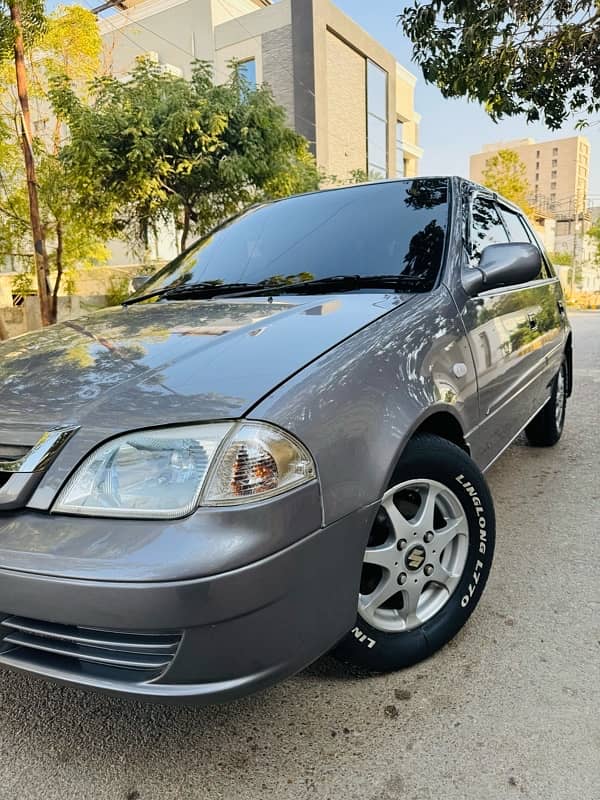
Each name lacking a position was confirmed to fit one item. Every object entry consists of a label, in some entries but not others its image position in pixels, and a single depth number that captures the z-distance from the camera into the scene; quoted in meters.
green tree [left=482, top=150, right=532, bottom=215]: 27.77
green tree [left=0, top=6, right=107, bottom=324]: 9.59
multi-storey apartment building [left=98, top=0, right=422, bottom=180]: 19.52
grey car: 1.30
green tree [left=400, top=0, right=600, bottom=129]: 5.28
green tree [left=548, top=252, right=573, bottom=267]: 54.21
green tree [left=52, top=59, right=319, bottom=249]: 8.30
